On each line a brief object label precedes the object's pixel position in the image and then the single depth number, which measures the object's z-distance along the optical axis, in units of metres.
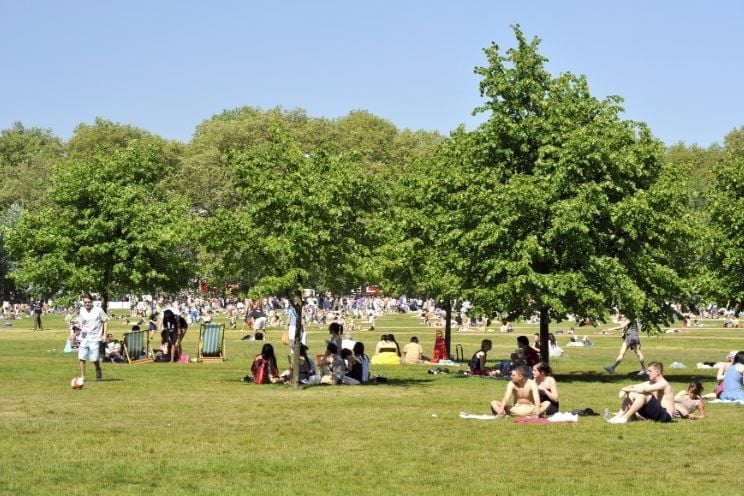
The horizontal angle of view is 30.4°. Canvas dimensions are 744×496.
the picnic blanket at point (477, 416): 22.20
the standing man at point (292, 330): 34.18
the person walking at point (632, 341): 38.53
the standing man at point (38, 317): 70.50
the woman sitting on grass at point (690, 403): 22.80
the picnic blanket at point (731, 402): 26.14
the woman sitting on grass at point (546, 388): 22.53
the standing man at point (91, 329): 29.66
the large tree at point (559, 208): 32.09
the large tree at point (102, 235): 42.53
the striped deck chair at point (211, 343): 41.36
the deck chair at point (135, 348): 39.94
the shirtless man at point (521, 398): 22.34
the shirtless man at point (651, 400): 22.02
